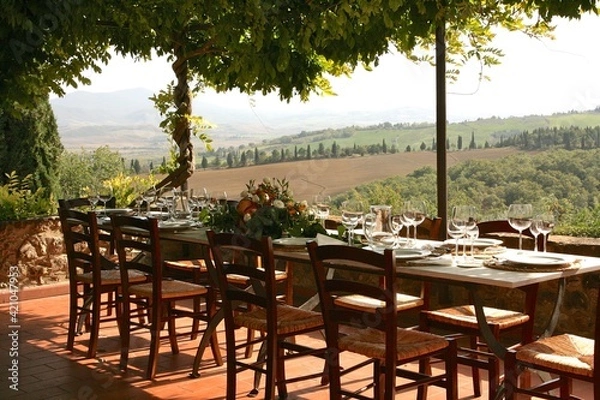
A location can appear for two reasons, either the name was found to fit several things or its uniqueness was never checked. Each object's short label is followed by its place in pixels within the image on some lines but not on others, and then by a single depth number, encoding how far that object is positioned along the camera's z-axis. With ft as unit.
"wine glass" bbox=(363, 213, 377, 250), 14.58
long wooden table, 11.69
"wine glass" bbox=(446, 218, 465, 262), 13.50
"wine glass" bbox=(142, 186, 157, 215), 21.63
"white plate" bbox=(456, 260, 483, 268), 12.73
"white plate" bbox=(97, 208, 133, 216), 21.89
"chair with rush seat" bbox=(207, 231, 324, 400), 13.50
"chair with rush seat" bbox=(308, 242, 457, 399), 11.71
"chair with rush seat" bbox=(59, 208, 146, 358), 18.25
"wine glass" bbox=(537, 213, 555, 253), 13.46
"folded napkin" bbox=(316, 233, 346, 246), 14.71
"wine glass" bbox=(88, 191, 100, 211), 21.81
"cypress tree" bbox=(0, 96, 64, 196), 30.96
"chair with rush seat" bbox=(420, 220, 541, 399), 13.76
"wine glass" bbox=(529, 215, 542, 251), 13.48
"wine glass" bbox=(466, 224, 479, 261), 13.51
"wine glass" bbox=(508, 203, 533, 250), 13.71
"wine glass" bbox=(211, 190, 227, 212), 18.09
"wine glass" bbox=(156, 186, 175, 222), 19.90
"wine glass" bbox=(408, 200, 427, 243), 14.60
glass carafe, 14.64
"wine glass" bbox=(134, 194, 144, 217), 21.91
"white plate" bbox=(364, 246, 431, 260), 13.17
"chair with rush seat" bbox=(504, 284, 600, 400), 10.80
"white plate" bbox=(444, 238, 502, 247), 14.18
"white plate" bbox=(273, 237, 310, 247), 14.88
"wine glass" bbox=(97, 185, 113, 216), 22.36
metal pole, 19.43
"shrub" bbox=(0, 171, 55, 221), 25.72
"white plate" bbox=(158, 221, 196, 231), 18.30
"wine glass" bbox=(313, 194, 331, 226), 17.01
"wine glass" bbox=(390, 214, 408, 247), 14.65
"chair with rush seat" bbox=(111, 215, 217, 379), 16.63
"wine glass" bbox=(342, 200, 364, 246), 15.01
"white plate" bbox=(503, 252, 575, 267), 12.39
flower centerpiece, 16.02
